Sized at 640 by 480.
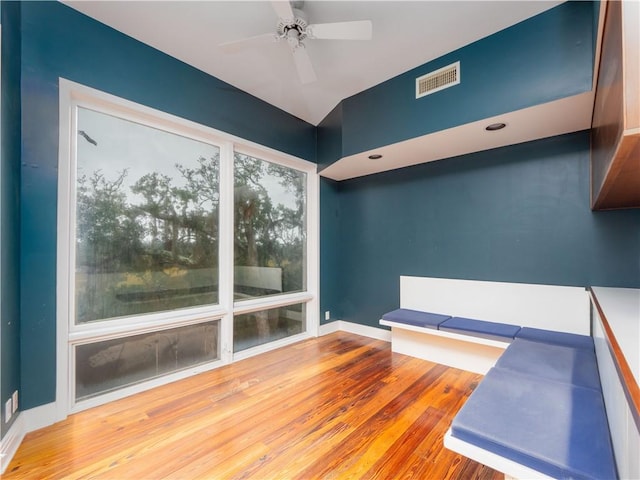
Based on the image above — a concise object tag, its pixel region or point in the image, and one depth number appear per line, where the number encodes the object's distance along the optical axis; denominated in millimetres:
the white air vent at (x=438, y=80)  2580
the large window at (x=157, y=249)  2236
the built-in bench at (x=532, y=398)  1056
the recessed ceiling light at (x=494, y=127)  2525
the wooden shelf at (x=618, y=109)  925
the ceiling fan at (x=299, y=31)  1918
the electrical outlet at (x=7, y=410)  1721
